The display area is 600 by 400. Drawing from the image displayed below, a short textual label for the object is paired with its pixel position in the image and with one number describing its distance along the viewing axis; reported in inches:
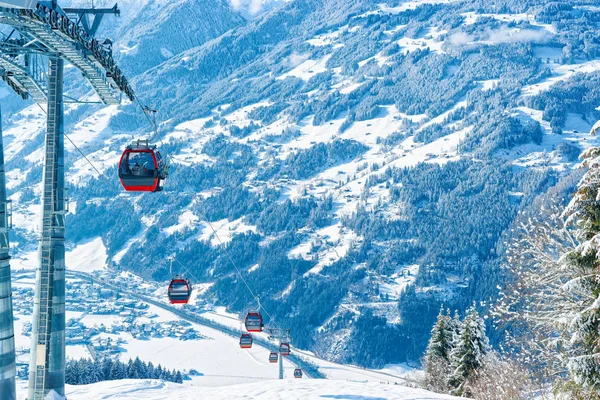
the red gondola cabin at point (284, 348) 2690.2
